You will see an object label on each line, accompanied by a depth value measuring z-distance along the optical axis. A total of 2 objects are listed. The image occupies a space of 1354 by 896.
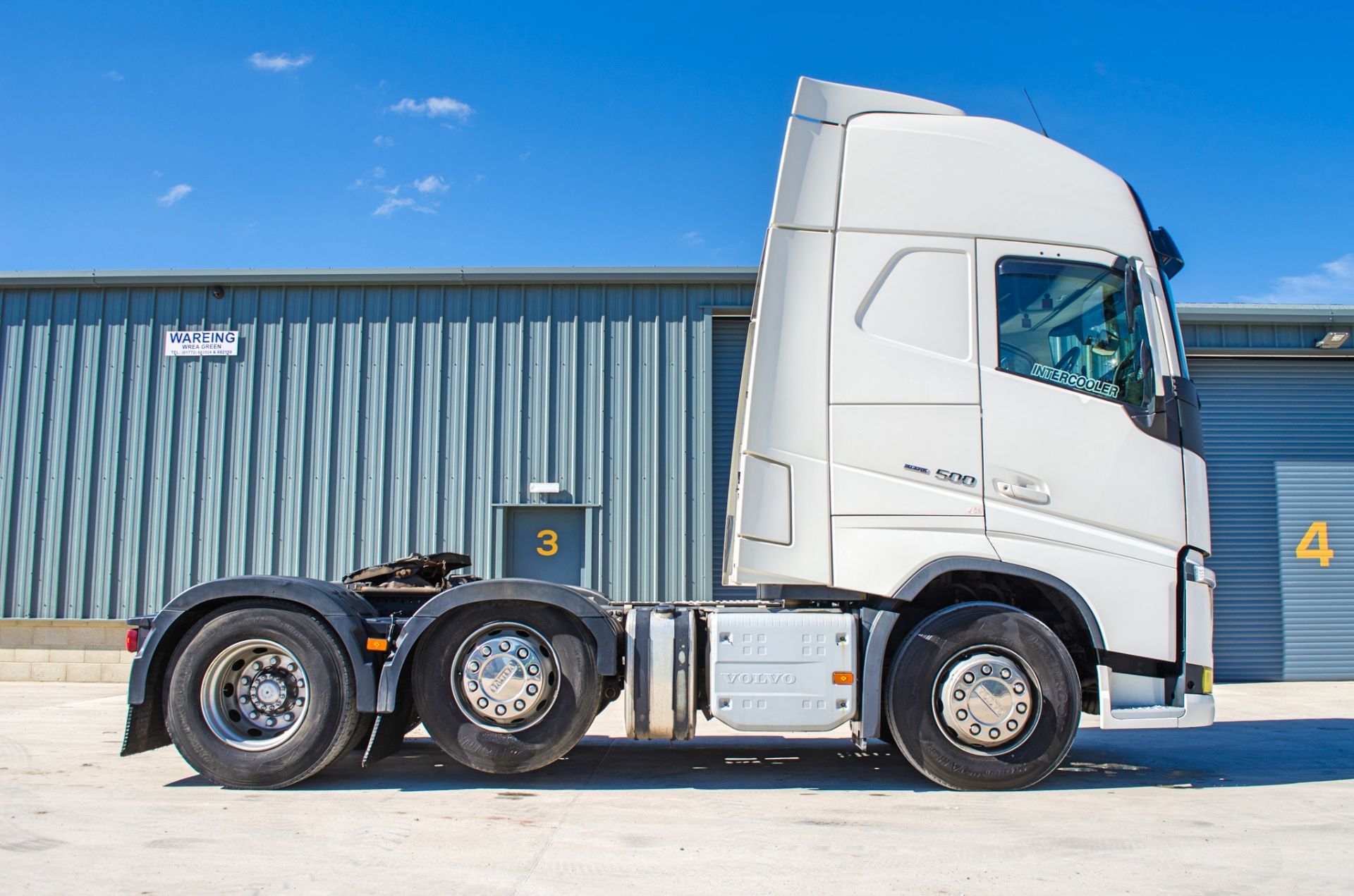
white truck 5.71
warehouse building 12.66
